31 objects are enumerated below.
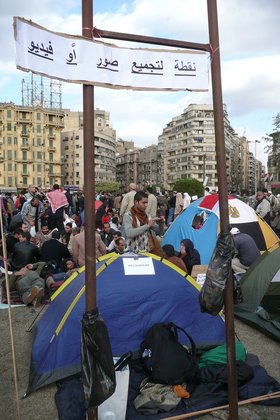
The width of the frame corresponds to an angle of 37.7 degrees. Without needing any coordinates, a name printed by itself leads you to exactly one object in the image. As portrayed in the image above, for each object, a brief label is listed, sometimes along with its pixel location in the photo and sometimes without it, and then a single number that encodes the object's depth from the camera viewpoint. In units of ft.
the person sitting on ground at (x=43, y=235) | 34.21
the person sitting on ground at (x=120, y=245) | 27.77
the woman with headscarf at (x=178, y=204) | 52.70
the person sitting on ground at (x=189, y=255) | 25.49
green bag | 14.16
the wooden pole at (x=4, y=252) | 10.48
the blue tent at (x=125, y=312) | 14.35
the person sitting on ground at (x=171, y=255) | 21.42
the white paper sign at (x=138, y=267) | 15.84
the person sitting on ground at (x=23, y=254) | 27.35
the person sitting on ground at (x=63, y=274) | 23.59
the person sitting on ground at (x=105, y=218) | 40.59
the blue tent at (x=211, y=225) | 28.76
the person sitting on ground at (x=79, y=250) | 25.35
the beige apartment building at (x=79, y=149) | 325.01
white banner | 8.63
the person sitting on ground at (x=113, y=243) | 30.52
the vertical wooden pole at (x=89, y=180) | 9.39
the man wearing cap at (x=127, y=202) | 38.40
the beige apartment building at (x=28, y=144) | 274.57
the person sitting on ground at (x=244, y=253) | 24.20
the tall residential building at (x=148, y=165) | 446.60
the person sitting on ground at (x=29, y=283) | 22.13
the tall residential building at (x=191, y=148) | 360.69
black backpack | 13.01
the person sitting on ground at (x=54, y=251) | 27.63
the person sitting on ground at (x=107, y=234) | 35.37
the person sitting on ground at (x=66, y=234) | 35.27
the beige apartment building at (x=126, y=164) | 477.36
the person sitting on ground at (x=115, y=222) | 44.16
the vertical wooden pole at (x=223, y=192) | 10.48
